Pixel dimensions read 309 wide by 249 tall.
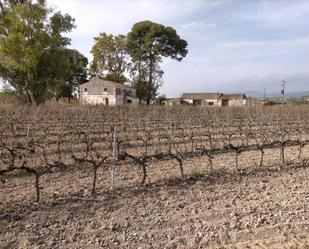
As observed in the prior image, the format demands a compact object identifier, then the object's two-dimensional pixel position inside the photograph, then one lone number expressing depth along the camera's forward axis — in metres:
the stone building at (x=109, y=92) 27.72
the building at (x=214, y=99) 40.41
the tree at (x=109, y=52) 28.28
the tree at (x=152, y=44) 25.25
